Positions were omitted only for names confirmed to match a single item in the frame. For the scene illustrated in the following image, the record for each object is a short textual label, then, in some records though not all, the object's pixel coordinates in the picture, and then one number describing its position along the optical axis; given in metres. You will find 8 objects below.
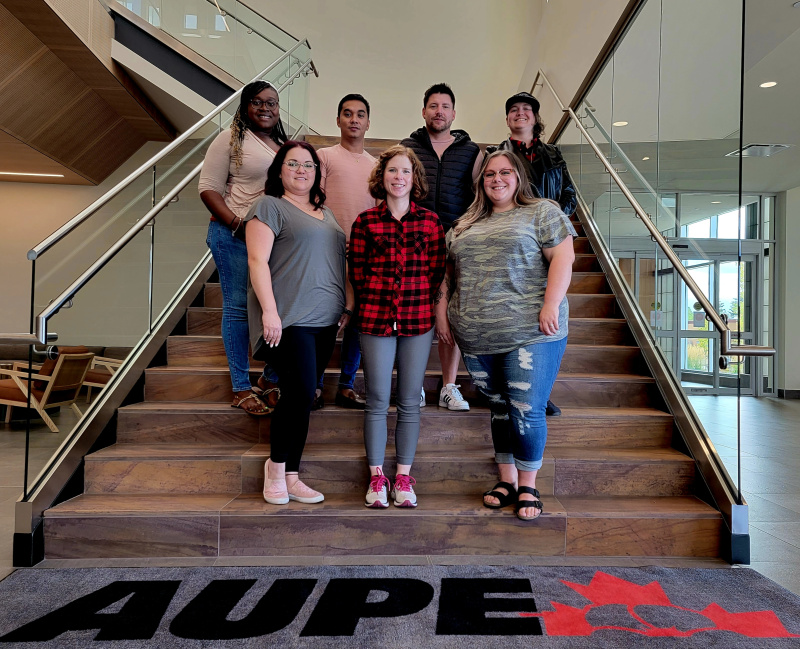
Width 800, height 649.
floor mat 1.57
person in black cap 2.84
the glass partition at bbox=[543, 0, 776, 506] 2.54
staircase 2.10
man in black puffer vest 2.84
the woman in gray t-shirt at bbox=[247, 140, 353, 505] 2.09
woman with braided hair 2.52
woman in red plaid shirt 2.13
